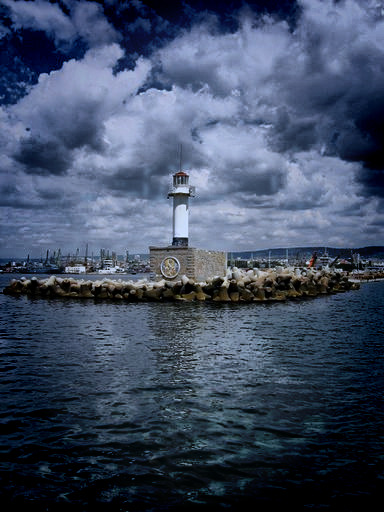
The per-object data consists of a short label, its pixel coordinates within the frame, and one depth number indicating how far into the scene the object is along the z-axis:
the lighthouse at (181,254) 31.16
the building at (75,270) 149.12
